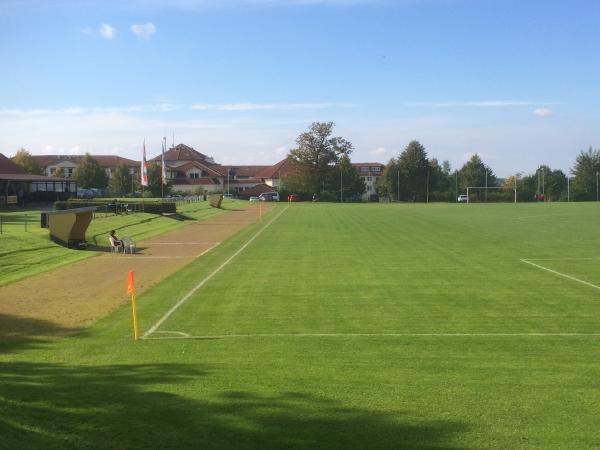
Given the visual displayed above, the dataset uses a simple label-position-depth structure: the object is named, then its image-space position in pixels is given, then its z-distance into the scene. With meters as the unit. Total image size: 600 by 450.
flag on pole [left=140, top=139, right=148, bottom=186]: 52.92
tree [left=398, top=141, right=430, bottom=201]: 132.88
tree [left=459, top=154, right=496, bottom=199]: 129.00
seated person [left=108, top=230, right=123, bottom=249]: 31.34
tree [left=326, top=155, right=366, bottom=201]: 135.75
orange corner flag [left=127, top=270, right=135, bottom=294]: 13.55
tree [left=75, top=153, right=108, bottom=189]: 113.12
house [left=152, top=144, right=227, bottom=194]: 141.88
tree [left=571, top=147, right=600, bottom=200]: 121.75
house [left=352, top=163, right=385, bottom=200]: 168.75
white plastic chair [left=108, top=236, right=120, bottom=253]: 31.33
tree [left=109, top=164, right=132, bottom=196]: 115.31
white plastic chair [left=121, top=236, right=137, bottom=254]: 30.73
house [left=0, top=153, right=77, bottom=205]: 66.56
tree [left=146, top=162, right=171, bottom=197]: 104.56
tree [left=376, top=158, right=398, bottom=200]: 132.50
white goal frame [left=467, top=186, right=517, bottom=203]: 113.44
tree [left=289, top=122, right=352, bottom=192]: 137.00
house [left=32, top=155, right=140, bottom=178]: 142.12
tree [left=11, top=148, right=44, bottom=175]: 115.56
